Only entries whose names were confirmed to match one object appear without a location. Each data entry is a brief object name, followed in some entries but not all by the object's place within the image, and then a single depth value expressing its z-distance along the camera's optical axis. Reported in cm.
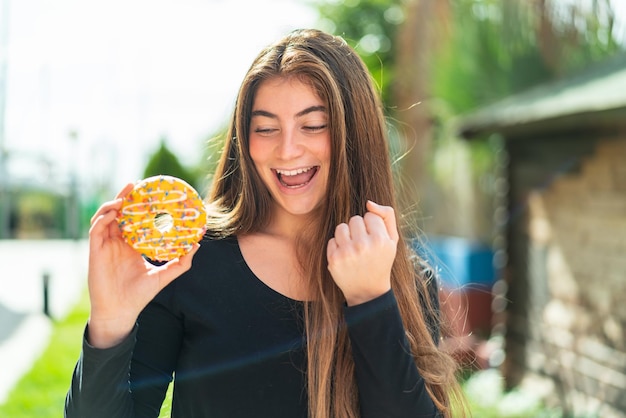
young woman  153
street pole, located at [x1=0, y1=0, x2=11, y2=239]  1406
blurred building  567
